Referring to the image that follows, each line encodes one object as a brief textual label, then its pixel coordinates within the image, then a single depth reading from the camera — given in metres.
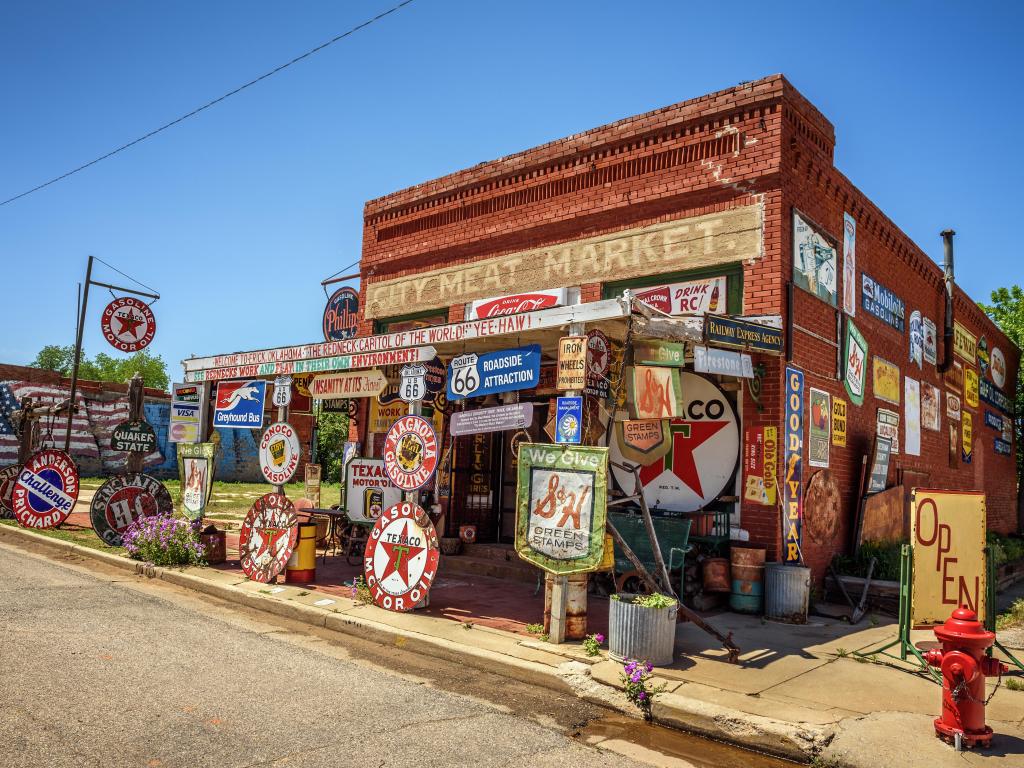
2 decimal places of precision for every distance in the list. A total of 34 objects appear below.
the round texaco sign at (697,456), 10.13
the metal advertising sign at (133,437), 12.59
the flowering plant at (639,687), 5.86
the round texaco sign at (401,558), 8.64
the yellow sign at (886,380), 12.70
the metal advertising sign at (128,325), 17.12
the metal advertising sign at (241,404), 11.65
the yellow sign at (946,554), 6.91
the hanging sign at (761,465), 9.52
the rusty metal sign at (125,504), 12.35
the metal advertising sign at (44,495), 14.73
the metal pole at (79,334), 17.27
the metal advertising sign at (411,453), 8.94
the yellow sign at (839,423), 11.03
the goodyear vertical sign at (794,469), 9.62
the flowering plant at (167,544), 11.34
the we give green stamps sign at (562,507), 7.27
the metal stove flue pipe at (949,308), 16.06
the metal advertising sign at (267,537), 10.17
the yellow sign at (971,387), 18.20
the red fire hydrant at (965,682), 4.94
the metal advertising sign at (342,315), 16.45
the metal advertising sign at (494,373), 8.38
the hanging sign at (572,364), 7.56
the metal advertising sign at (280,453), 10.55
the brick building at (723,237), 10.02
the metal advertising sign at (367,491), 12.56
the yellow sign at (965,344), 17.23
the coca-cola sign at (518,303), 12.02
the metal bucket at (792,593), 8.95
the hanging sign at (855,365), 11.49
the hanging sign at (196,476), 11.81
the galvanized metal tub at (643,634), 6.69
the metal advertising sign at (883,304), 12.50
